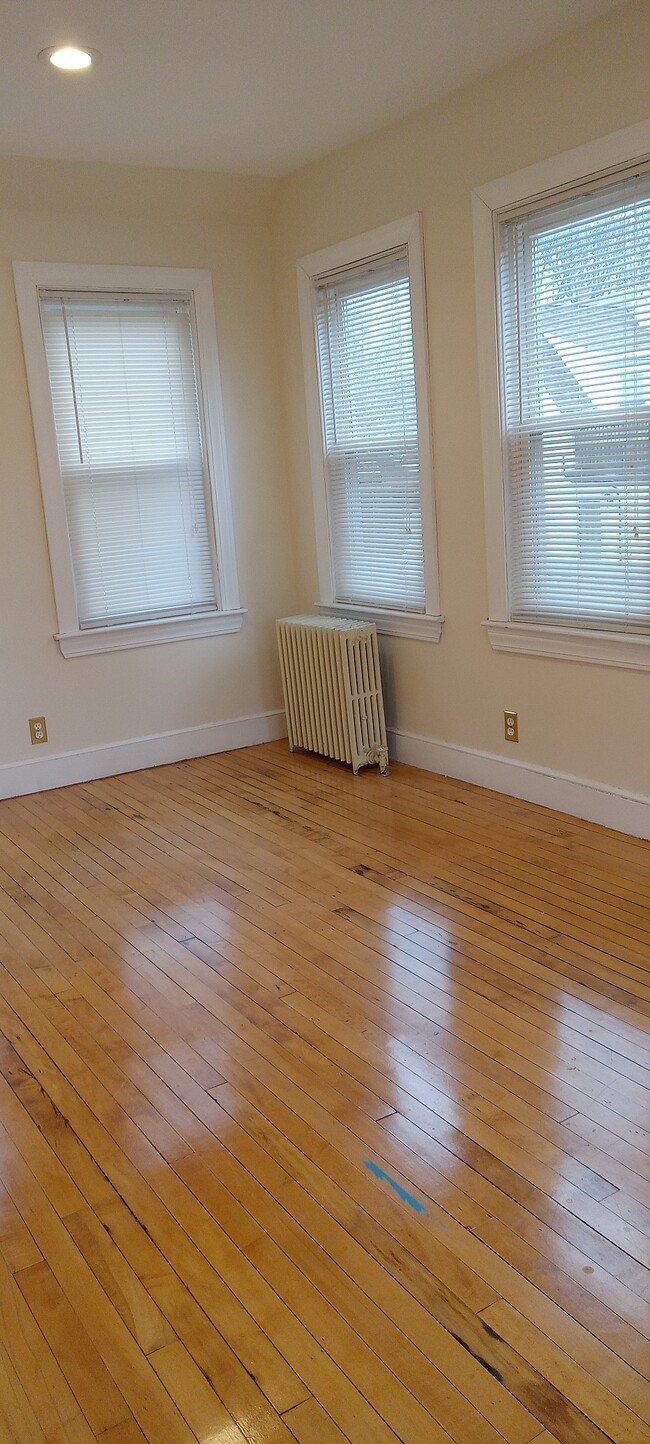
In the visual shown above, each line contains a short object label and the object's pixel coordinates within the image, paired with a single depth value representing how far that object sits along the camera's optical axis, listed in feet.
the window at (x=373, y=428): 14.75
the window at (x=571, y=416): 11.46
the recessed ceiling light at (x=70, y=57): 10.97
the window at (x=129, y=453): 15.69
